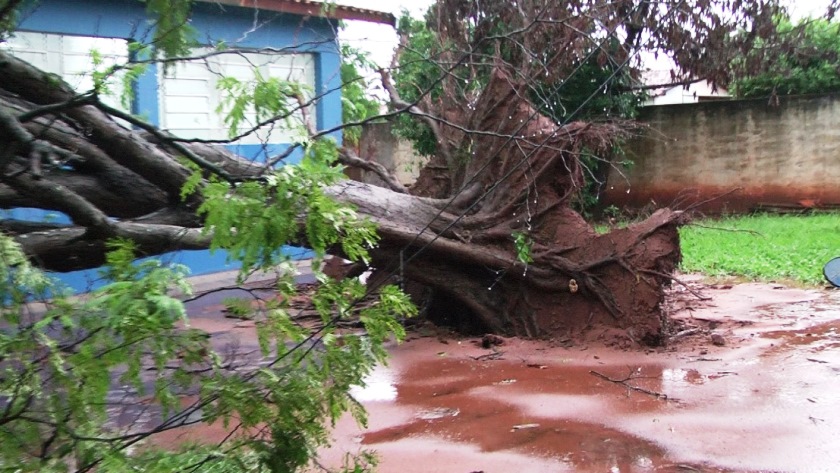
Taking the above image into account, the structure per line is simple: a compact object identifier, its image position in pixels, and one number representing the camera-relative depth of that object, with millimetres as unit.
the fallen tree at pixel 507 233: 6500
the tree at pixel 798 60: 15805
